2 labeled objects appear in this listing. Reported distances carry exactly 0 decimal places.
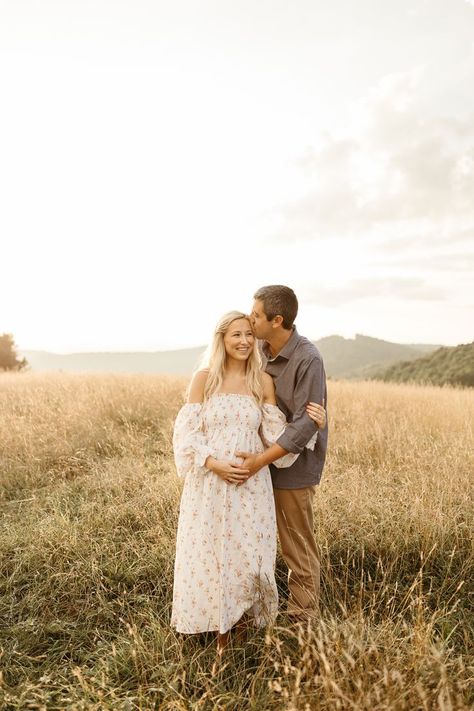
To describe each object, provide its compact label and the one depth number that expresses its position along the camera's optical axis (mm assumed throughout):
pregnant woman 2811
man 2863
